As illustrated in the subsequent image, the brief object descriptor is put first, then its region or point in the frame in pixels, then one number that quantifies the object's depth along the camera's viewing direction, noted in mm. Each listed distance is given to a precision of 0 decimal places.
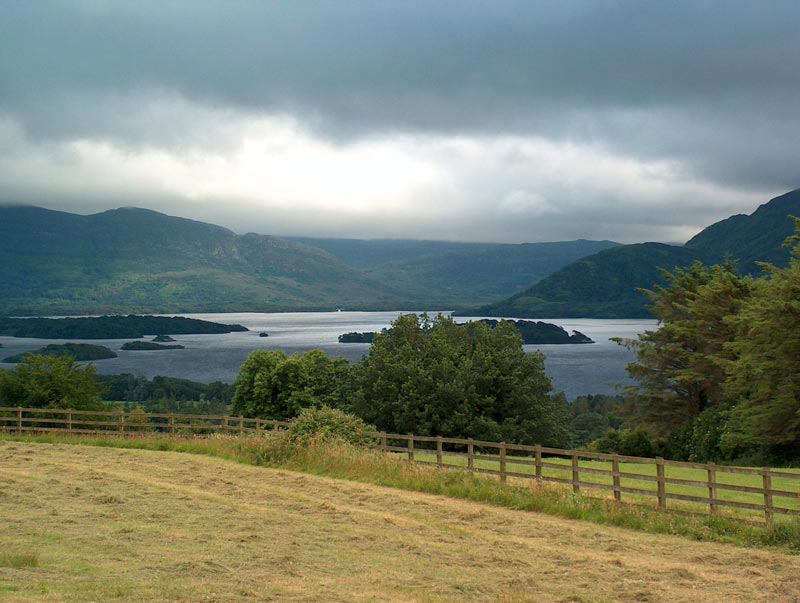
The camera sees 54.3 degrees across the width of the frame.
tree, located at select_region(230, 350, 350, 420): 55625
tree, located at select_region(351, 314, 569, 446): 48594
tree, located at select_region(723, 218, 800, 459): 38719
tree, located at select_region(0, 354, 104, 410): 42219
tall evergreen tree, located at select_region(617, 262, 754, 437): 53684
